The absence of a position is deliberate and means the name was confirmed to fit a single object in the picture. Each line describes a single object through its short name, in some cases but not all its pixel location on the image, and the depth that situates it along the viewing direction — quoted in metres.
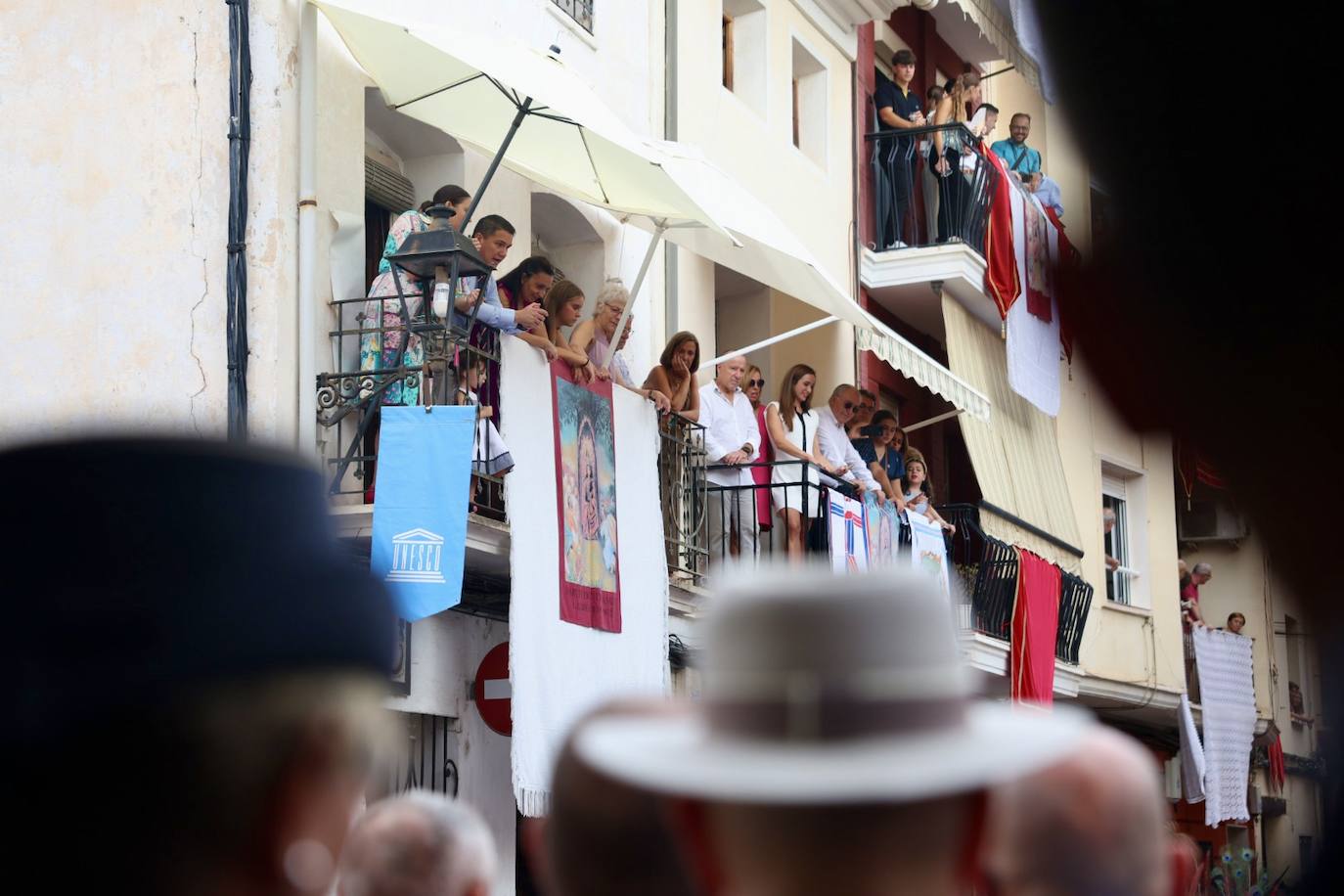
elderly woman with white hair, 13.33
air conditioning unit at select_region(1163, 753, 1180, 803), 27.30
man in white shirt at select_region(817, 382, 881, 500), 17.12
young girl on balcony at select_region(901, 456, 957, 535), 18.88
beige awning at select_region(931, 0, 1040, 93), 20.69
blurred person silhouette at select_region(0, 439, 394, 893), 1.71
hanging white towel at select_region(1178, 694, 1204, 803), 24.78
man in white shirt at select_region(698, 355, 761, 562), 15.55
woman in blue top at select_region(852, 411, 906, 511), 18.33
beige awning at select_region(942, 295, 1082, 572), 20.94
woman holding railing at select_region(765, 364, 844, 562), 15.87
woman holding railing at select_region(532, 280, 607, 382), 12.73
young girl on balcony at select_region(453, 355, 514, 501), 11.80
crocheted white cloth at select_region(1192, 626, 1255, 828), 25.73
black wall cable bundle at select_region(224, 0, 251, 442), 11.30
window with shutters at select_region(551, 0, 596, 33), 14.86
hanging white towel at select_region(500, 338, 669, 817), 11.89
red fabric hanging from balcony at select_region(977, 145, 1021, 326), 20.91
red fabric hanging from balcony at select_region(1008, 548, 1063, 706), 20.84
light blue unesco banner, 10.88
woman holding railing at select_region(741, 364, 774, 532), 16.11
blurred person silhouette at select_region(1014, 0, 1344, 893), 1.05
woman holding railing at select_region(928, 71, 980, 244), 20.77
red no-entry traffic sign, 13.10
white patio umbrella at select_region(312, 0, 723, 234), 11.44
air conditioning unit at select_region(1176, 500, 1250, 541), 32.28
